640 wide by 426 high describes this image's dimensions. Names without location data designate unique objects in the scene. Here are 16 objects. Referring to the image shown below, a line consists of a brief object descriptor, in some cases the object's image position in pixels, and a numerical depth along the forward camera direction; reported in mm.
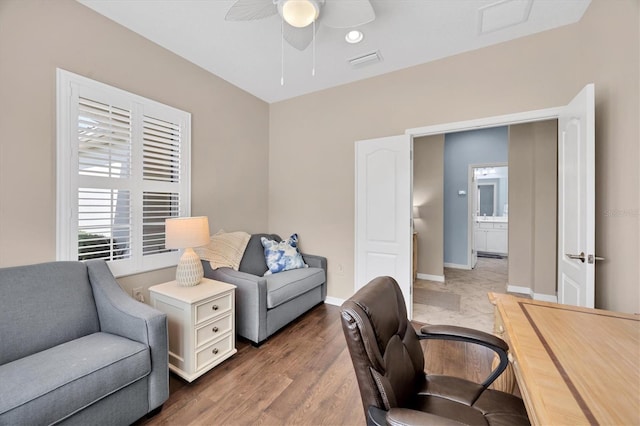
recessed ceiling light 2344
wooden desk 690
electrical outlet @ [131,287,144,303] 2320
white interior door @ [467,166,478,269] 5410
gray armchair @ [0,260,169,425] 1190
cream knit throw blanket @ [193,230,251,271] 2691
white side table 1915
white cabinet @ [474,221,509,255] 7012
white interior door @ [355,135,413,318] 2922
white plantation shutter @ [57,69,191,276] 1954
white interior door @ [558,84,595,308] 1680
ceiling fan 1639
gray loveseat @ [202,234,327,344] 2398
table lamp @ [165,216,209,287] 2102
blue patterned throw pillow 3135
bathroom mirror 7570
